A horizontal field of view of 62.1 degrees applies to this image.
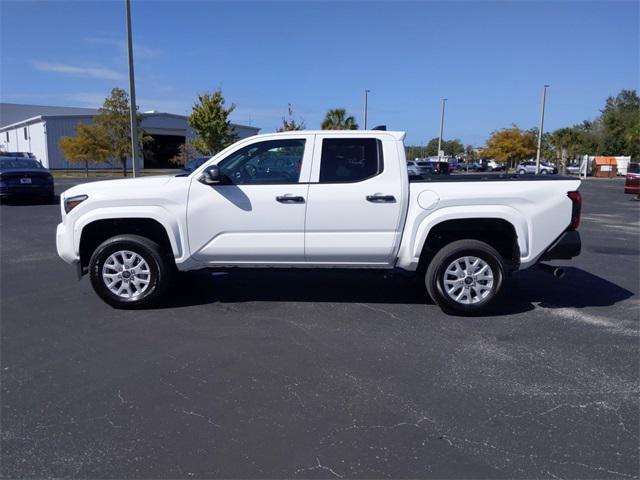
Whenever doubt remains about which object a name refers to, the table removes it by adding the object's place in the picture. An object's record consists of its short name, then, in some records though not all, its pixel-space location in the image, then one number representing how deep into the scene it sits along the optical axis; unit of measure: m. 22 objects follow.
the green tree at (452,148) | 99.00
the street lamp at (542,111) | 47.97
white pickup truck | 5.72
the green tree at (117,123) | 36.88
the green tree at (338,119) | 47.56
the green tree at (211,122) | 35.66
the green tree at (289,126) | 39.74
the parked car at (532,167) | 56.21
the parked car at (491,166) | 68.83
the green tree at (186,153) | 48.53
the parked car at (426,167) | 41.92
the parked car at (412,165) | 38.78
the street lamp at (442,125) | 56.72
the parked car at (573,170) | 60.09
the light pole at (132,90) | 17.45
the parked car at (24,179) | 17.38
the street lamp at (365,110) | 48.33
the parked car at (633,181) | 23.41
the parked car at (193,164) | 22.89
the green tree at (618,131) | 67.81
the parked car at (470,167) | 66.88
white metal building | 50.72
